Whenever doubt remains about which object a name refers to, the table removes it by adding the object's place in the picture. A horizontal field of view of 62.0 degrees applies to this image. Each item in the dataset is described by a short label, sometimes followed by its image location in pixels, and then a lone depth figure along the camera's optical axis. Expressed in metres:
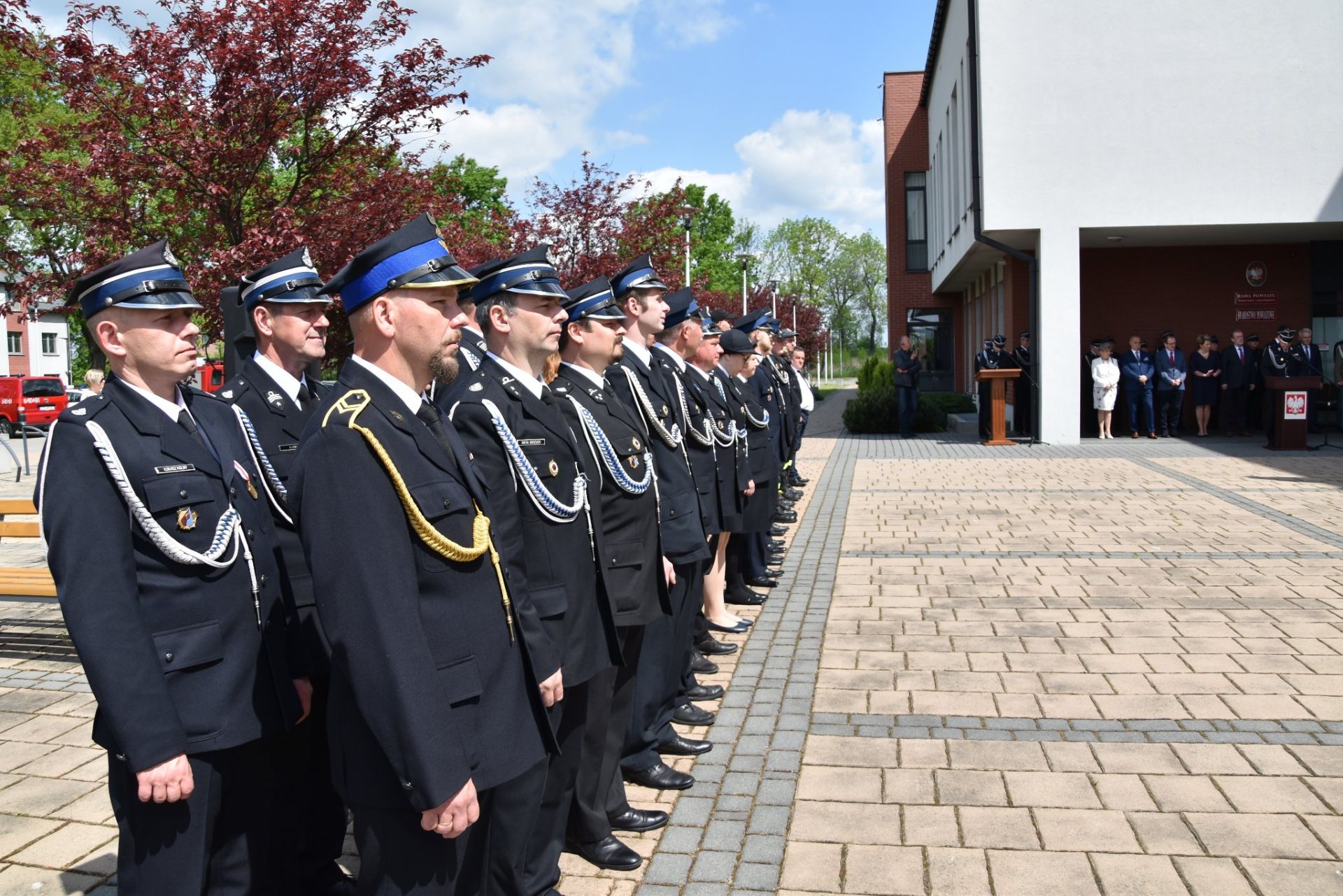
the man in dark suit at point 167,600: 2.58
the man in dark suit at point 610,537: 3.92
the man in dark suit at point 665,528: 4.63
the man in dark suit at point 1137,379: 20.55
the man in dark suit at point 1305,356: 19.28
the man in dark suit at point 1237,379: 20.45
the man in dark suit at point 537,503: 3.19
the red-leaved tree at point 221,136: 7.03
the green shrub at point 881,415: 23.55
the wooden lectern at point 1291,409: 17.20
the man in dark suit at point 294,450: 3.39
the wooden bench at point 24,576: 6.36
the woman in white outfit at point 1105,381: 20.38
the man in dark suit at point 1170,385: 20.61
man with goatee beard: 2.38
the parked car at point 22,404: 34.44
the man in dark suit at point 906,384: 21.85
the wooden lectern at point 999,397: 19.17
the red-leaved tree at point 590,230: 16.30
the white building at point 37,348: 60.03
